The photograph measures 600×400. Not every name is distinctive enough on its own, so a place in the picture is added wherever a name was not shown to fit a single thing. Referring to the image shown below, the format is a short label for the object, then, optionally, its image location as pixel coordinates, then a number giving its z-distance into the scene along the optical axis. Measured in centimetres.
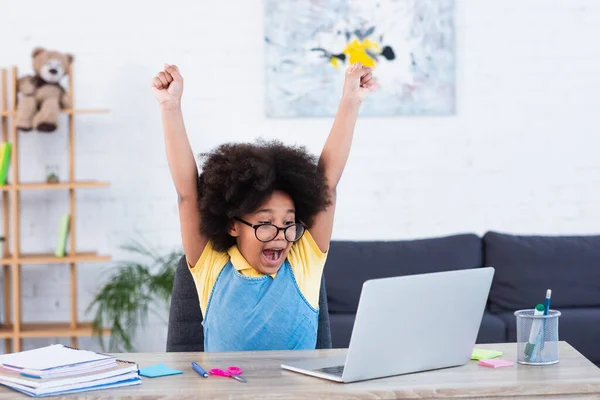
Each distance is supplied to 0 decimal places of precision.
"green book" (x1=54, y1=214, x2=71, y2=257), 527
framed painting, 559
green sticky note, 304
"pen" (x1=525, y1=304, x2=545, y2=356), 297
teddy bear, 521
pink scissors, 284
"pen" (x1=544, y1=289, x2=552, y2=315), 300
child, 323
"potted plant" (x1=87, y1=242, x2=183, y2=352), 526
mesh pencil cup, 297
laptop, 279
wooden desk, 272
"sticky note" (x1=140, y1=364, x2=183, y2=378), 288
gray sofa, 497
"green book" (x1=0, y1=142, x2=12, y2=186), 521
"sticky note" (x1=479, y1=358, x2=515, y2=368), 295
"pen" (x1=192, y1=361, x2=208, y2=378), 286
